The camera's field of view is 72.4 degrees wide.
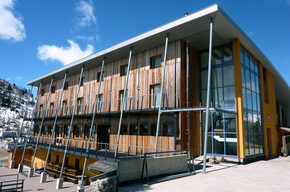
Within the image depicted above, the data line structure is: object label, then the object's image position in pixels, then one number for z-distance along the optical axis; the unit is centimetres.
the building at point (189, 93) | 1320
